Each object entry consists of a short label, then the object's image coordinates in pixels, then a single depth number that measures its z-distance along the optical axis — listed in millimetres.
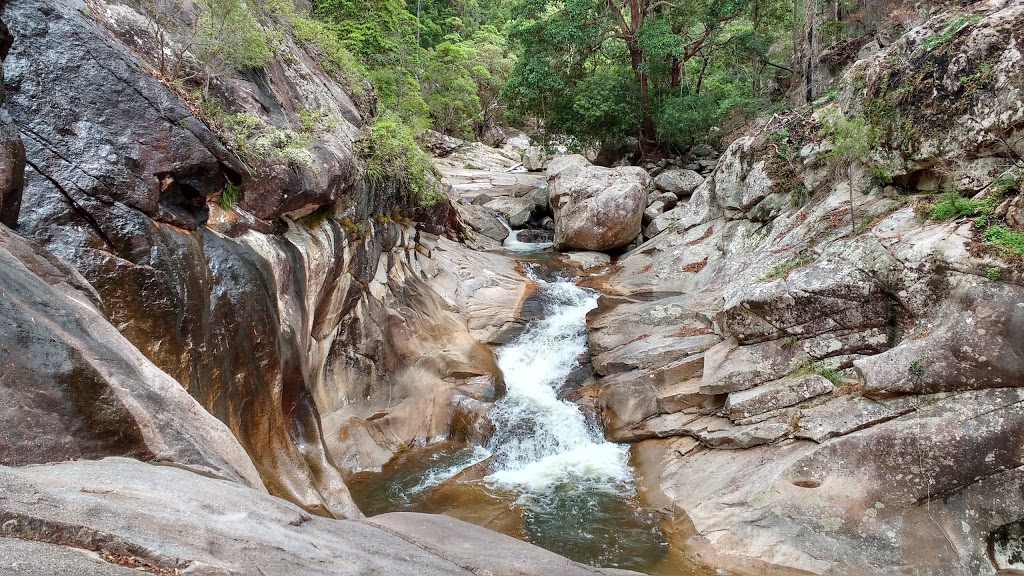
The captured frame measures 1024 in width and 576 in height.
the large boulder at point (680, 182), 19531
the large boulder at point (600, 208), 17750
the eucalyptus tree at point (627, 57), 19391
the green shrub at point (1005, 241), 6945
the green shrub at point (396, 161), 11797
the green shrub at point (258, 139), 7781
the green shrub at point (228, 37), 8242
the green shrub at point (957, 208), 7754
